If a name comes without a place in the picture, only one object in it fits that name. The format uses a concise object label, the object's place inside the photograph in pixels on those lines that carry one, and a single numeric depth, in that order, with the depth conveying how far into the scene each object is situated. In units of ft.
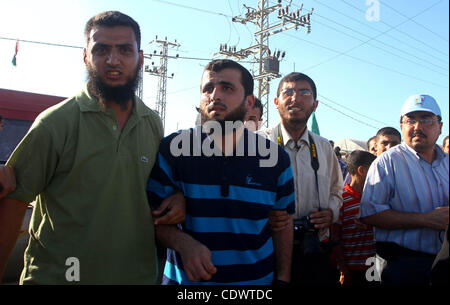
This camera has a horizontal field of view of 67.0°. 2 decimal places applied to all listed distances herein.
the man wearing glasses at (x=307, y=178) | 7.68
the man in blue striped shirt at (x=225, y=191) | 5.81
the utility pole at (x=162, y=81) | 100.32
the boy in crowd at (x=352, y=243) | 10.02
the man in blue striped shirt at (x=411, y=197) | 7.11
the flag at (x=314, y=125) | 32.65
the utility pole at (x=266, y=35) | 67.82
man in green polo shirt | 5.48
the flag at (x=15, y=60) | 37.82
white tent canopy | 65.04
